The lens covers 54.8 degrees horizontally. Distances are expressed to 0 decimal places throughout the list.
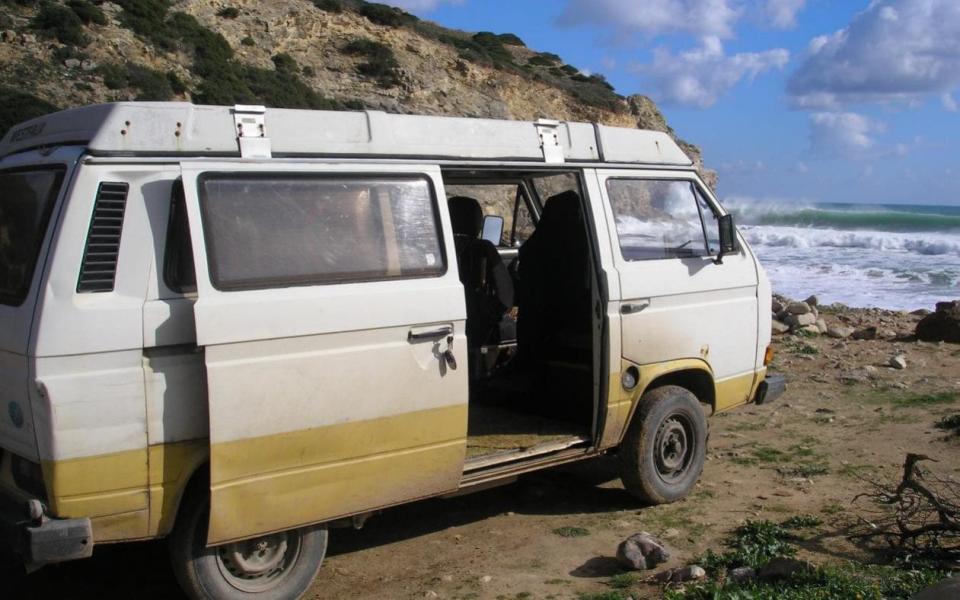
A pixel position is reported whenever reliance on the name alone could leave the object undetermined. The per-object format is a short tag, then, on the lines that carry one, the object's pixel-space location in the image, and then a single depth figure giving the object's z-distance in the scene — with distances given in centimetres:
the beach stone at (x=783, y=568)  459
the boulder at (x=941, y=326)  1261
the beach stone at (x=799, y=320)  1350
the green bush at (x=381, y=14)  3650
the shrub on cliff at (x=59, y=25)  2431
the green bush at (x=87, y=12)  2544
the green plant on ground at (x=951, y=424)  806
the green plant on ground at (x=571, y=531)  580
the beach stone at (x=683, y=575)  487
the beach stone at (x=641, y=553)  515
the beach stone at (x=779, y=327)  1327
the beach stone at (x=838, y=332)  1345
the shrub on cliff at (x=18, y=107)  1992
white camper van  389
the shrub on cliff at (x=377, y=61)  3378
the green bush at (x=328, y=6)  3509
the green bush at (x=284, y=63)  3122
